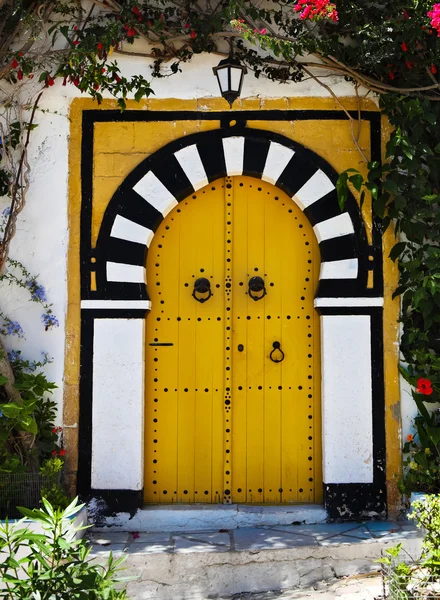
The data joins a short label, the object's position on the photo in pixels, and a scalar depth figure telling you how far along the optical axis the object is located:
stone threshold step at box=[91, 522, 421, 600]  4.77
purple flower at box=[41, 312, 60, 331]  5.63
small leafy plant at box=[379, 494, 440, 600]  3.54
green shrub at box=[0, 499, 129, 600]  3.01
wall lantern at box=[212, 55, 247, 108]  5.37
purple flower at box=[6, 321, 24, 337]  5.65
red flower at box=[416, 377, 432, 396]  5.39
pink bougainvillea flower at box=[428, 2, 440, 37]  4.85
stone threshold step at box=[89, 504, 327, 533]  5.48
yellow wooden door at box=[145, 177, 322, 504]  5.71
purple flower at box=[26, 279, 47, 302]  5.65
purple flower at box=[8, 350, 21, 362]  5.60
